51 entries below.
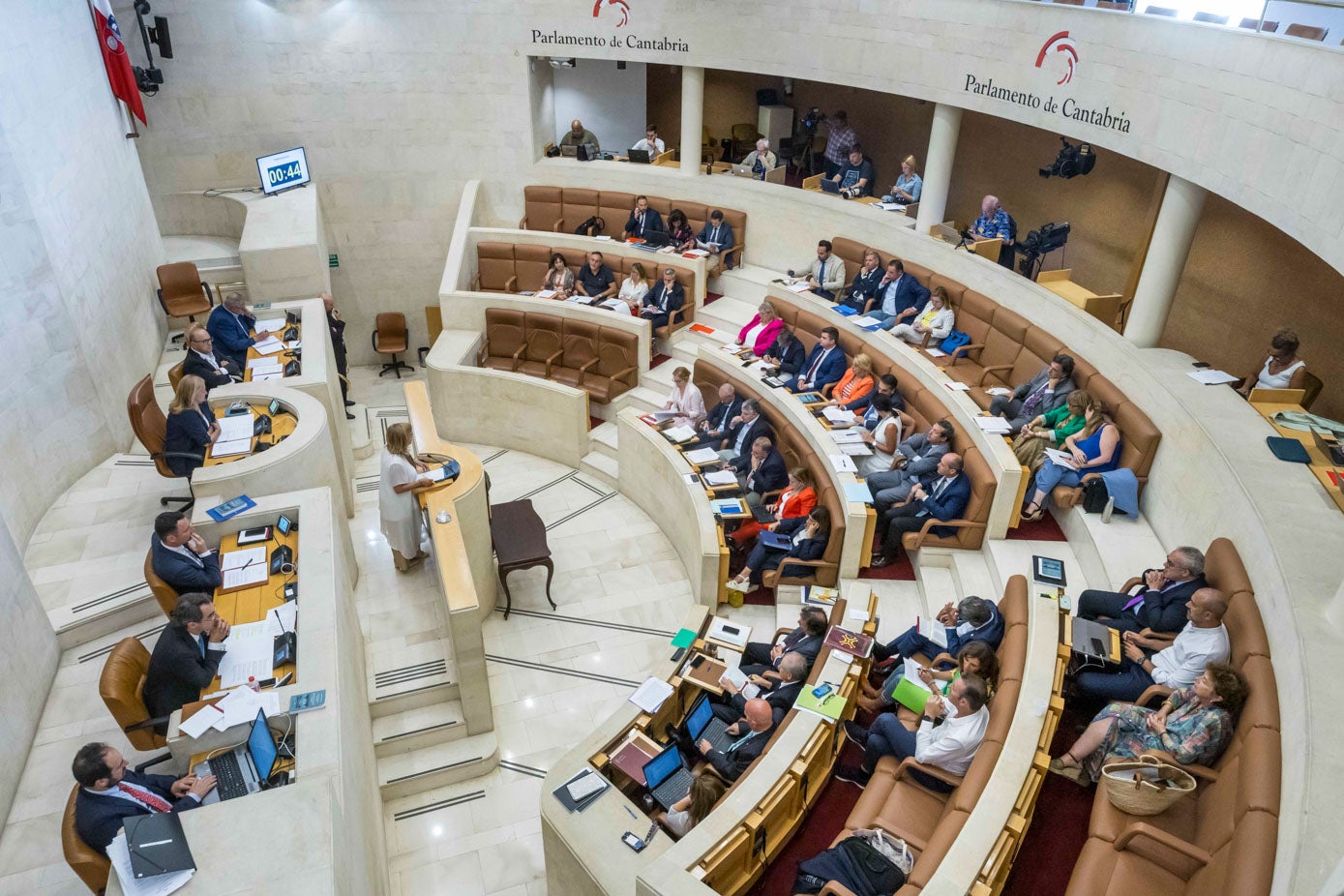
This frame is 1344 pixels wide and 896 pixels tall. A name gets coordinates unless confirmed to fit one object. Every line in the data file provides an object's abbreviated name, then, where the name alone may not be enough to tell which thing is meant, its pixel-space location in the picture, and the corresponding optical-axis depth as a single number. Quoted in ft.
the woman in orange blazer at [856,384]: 28.09
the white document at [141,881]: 10.80
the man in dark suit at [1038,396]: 24.79
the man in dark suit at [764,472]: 26.35
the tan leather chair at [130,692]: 15.31
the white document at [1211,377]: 23.00
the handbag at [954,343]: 29.73
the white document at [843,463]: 24.59
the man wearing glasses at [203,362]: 25.45
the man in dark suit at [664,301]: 35.12
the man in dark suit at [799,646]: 19.26
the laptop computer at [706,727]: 17.90
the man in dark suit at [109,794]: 12.82
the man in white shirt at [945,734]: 15.74
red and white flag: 30.22
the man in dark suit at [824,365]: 29.40
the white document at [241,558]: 18.86
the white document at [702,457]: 27.73
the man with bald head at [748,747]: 17.08
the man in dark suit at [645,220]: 38.63
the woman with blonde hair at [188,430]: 21.80
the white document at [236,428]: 22.74
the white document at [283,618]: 17.06
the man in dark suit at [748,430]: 27.99
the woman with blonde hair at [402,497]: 22.68
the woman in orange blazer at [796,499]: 24.73
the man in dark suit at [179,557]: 17.58
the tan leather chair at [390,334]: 43.29
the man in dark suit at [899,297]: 31.09
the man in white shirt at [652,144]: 42.47
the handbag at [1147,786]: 13.85
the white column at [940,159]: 32.12
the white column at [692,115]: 38.60
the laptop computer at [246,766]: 14.01
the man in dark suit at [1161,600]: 17.79
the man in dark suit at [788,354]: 30.78
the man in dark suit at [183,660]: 15.31
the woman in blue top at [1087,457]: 23.02
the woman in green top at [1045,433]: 23.61
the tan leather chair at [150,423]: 22.59
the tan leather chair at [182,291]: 32.73
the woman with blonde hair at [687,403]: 30.45
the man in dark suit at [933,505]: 23.16
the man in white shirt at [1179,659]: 16.24
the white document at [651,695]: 18.10
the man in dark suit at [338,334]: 34.01
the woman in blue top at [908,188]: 35.37
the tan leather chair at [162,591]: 17.95
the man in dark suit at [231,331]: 27.78
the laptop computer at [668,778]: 16.60
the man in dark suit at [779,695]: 17.99
